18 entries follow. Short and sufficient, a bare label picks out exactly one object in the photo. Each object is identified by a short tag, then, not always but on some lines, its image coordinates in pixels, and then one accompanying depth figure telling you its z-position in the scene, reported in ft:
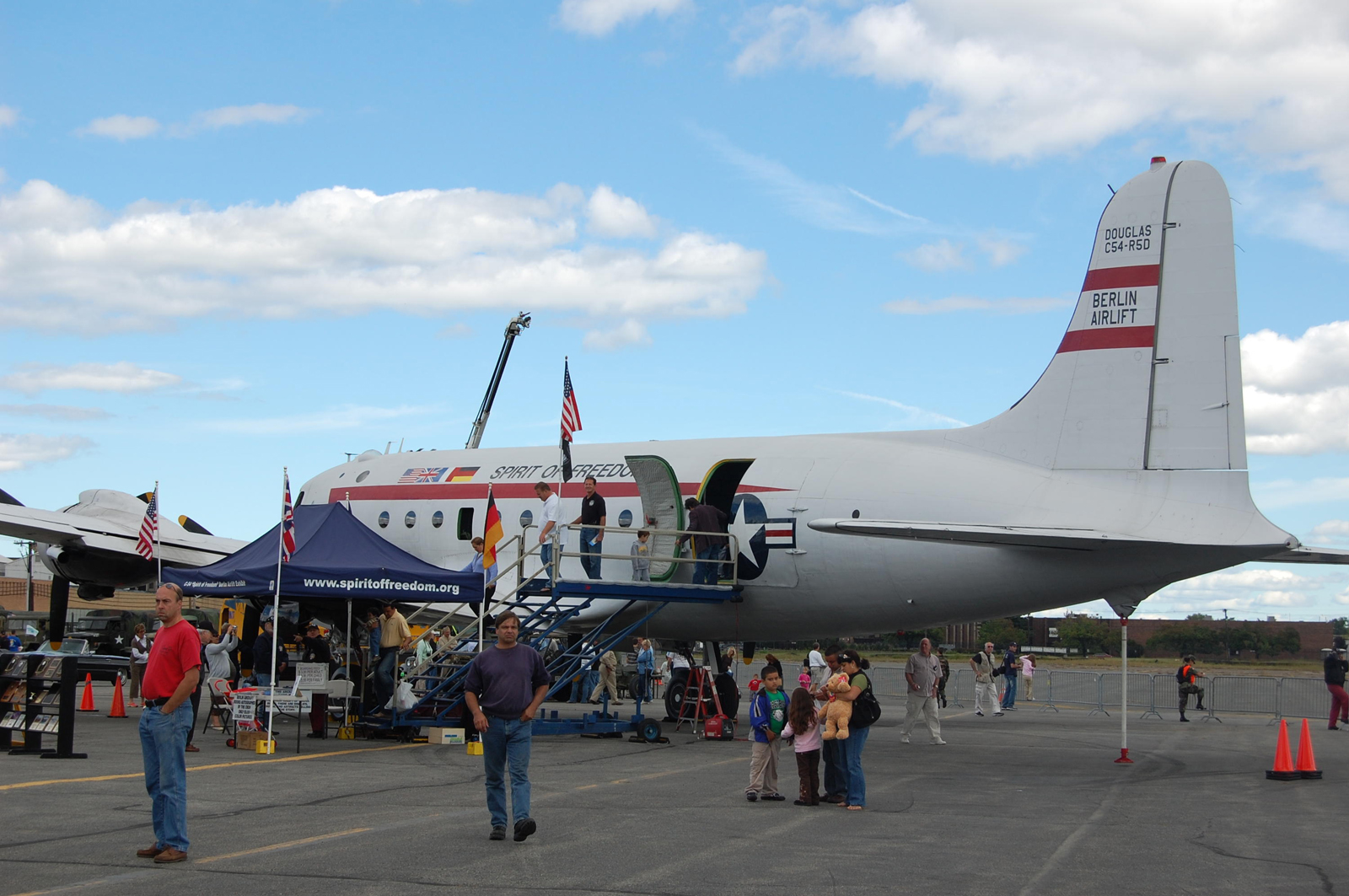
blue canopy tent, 59.72
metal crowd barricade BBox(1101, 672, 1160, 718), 107.89
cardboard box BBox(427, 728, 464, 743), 60.29
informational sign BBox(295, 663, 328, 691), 58.49
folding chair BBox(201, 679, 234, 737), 58.34
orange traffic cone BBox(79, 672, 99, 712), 77.82
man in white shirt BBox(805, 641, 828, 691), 99.14
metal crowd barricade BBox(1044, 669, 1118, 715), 108.88
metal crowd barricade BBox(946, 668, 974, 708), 111.96
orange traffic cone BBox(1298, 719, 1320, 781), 50.08
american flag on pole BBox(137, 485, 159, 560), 71.87
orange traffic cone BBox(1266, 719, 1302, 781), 49.39
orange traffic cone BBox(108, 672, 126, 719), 72.38
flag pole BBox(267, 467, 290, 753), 52.85
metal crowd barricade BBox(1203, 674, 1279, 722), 105.40
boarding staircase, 60.75
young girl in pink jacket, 39.58
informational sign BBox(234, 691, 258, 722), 54.13
